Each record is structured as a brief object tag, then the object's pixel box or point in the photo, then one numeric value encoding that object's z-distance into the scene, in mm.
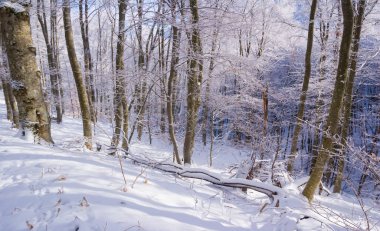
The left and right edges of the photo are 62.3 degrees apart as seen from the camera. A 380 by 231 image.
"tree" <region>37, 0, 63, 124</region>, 15622
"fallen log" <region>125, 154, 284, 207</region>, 3502
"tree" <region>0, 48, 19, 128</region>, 12361
